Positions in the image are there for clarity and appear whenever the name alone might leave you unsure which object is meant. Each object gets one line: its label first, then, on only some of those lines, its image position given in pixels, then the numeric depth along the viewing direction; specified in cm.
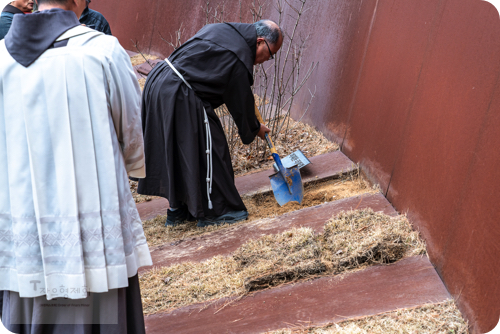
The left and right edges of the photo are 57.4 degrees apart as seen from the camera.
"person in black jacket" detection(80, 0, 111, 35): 486
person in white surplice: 187
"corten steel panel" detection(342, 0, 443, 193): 338
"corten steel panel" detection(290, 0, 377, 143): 473
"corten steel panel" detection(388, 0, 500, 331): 227
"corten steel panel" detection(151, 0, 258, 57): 797
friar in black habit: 381
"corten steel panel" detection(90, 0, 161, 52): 1070
